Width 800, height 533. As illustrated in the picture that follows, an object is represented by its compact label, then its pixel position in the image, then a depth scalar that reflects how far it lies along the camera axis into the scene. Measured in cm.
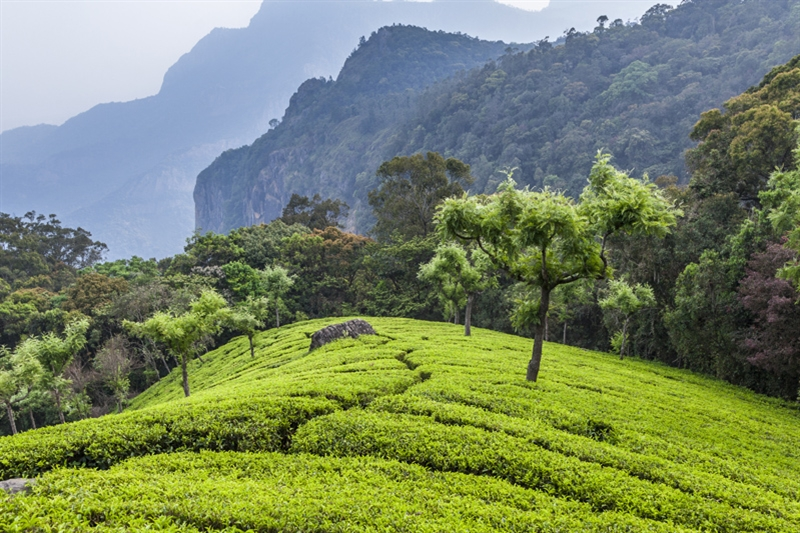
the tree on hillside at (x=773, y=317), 1925
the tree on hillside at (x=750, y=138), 2705
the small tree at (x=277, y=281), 4068
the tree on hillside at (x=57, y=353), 2641
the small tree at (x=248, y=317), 2769
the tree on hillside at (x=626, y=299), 2486
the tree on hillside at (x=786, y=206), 1457
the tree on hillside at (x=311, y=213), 8262
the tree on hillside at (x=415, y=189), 6006
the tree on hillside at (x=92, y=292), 4722
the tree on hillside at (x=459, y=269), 2644
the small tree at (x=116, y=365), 3344
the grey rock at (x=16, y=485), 700
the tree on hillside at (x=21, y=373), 2457
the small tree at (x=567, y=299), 2784
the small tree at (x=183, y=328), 2053
